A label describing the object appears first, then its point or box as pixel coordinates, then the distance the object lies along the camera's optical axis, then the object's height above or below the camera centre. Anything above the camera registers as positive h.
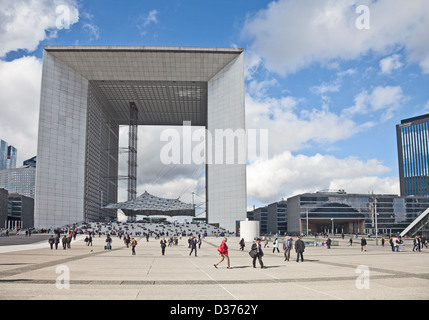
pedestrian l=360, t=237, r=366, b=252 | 34.23 -2.55
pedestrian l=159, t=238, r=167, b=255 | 28.25 -2.11
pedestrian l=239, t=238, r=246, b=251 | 35.81 -2.66
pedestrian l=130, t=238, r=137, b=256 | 28.61 -2.23
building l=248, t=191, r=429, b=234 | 125.31 +1.05
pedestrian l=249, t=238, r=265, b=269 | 19.09 -1.81
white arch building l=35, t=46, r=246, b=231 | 89.31 +26.41
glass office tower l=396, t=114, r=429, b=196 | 188.12 +29.68
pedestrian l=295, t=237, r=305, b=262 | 22.84 -1.84
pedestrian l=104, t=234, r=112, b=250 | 34.15 -2.47
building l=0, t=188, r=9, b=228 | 148.25 +3.87
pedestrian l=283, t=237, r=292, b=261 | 23.47 -1.92
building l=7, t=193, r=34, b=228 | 167.89 +3.37
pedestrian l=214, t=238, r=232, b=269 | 19.06 -1.70
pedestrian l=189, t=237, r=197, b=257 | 28.11 -1.91
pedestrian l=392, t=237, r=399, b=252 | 35.99 -2.80
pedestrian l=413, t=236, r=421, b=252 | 36.23 -2.84
